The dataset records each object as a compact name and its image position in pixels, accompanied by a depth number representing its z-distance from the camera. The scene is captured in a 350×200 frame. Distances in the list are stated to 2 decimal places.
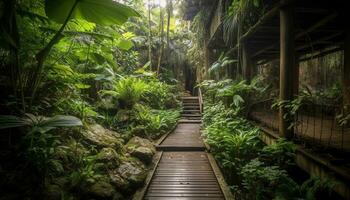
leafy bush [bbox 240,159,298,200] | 4.40
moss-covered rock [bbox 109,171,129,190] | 5.57
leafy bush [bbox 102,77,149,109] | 10.90
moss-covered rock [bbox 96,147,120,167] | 6.14
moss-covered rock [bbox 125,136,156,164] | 7.29
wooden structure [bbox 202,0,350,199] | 4.30
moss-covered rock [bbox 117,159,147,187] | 5.84
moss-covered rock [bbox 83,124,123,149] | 6.81
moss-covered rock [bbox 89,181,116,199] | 4.94
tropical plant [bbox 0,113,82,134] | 3.28
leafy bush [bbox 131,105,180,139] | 9.57
